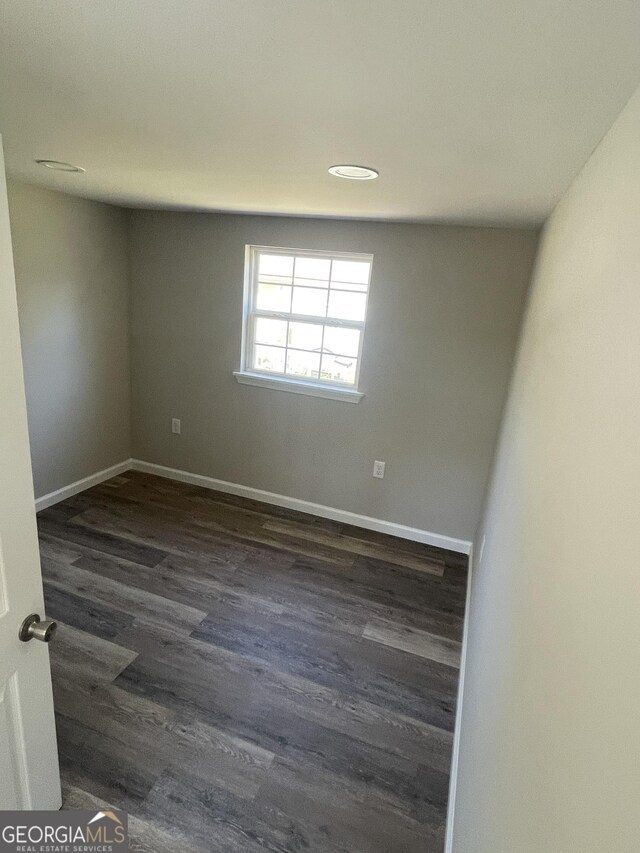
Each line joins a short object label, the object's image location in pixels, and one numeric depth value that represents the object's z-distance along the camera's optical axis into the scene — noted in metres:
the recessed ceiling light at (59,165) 1.99
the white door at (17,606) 1.05
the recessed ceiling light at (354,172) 1.54
